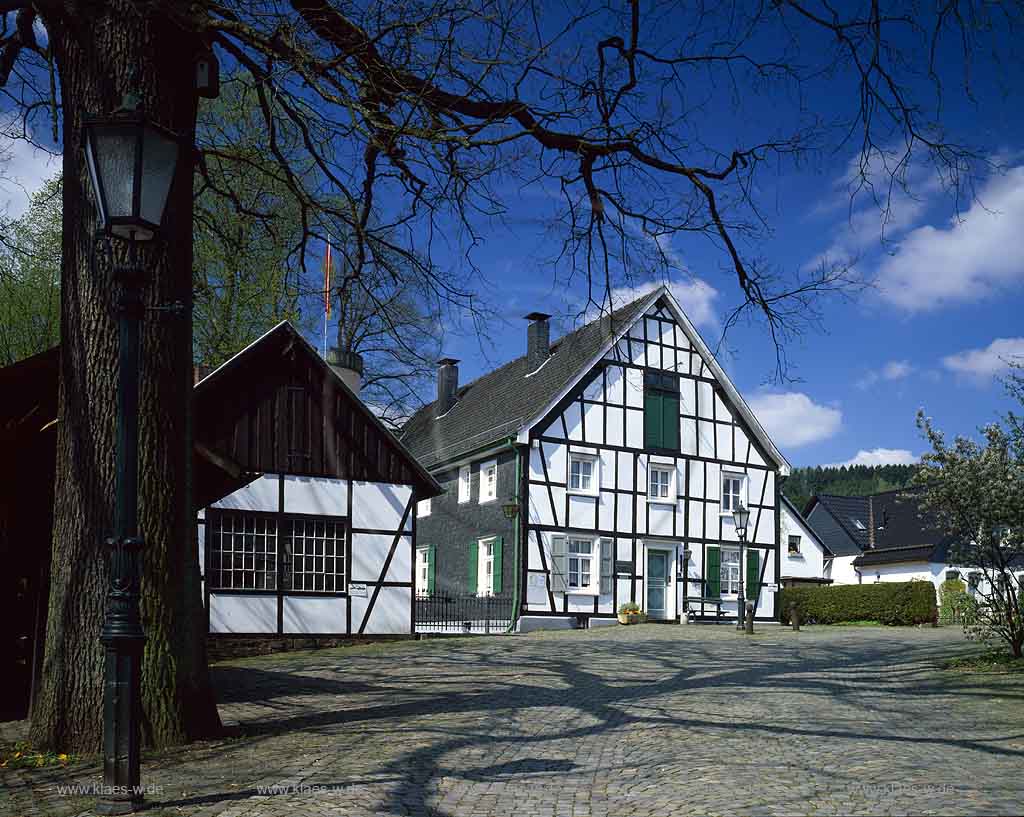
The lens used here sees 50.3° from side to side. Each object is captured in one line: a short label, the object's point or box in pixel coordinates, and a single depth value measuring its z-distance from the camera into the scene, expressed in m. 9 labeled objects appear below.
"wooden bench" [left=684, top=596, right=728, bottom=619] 28.72
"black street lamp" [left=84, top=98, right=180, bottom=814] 6.08
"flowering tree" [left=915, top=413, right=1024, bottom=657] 13.35
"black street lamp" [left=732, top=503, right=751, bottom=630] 25.67
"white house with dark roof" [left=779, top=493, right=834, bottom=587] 42.00
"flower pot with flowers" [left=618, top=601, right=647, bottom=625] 27.38
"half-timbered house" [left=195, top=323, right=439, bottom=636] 19.17
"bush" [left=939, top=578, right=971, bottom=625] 13.99
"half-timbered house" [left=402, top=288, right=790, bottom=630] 27.34
